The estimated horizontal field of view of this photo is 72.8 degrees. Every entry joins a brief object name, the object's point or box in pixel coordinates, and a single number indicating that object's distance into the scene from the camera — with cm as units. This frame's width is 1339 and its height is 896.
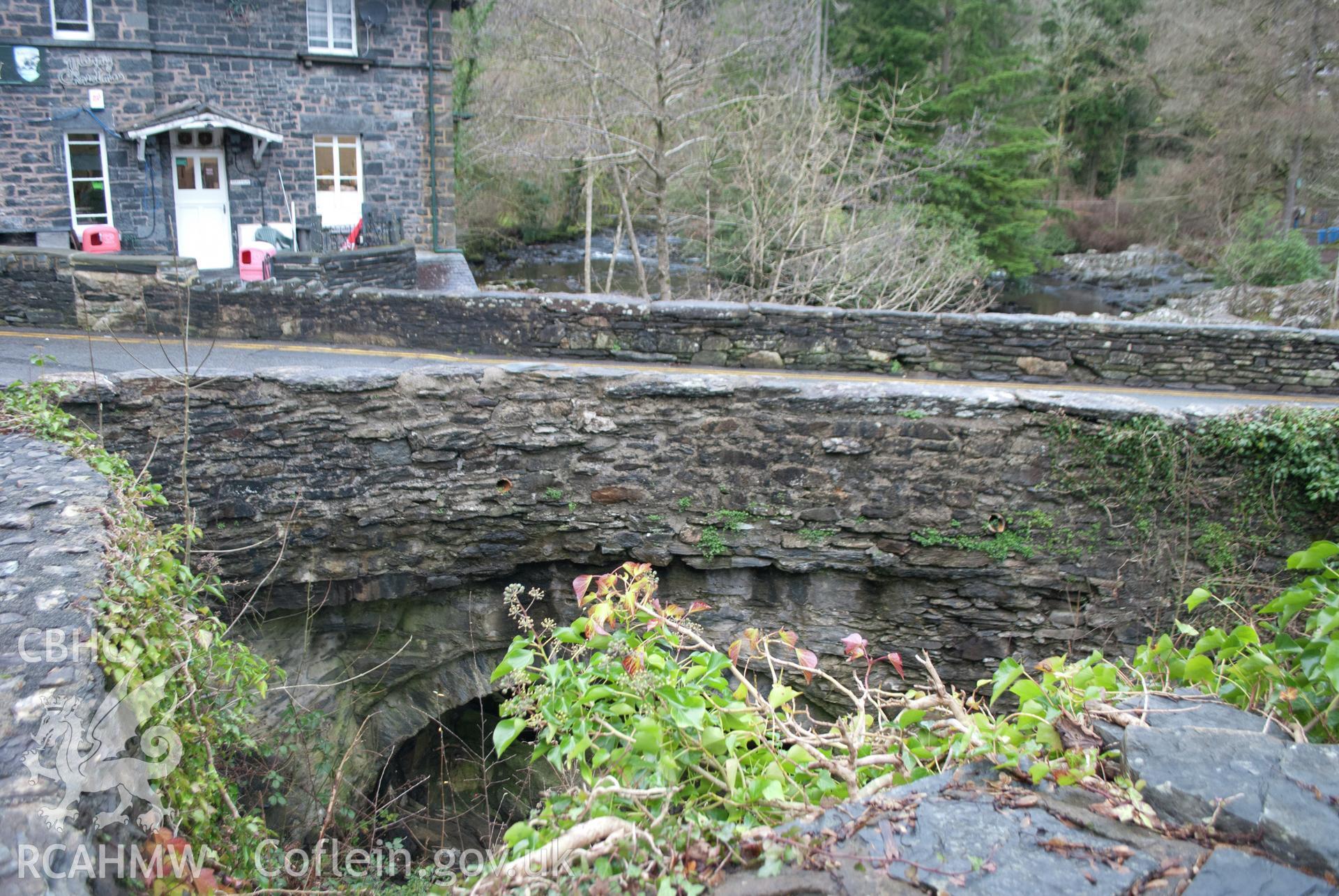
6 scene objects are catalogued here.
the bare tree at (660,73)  1577
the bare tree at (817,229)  1598
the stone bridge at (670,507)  658
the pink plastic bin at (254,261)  1233
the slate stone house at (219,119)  1559
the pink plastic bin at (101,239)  1422
